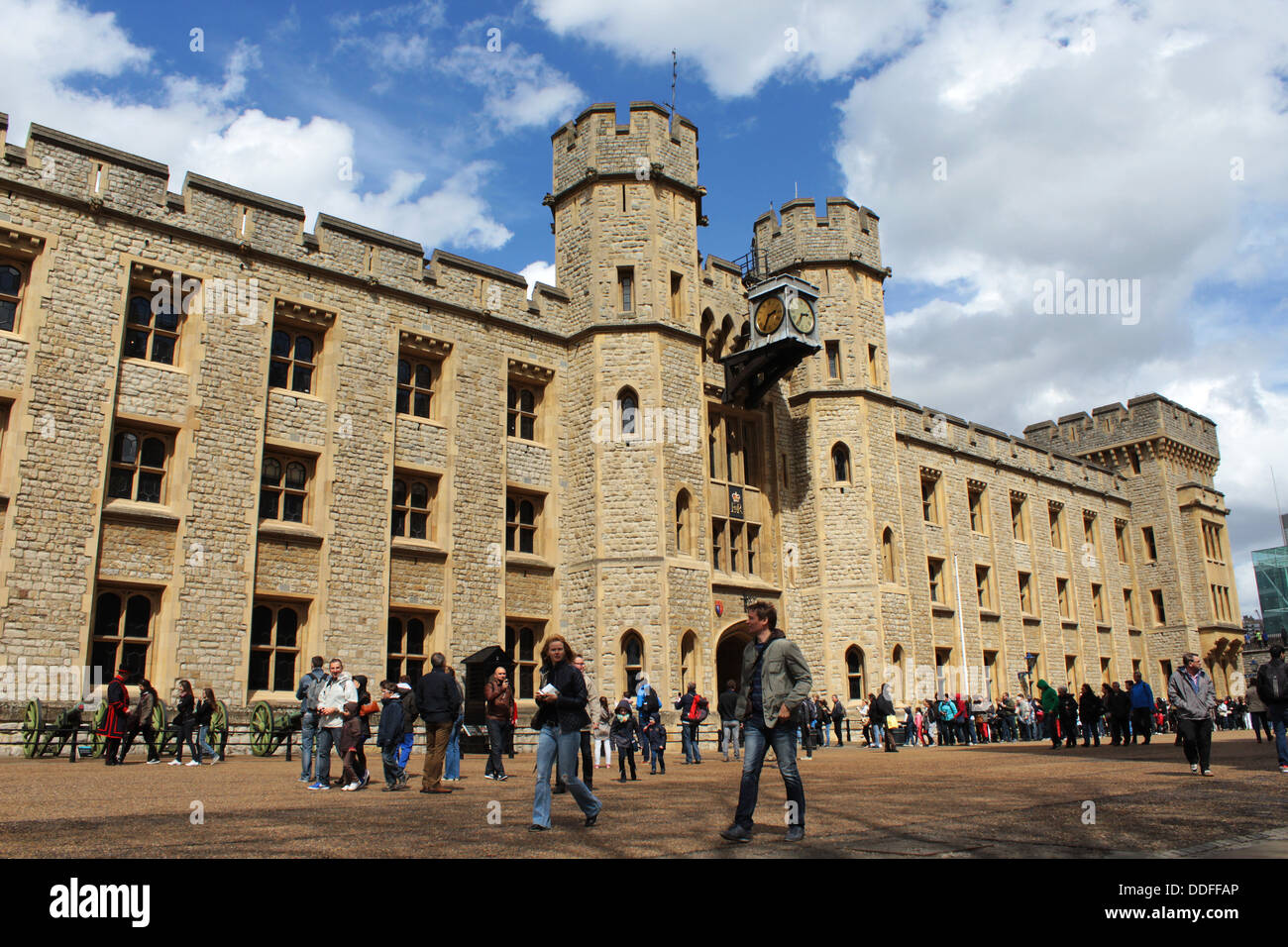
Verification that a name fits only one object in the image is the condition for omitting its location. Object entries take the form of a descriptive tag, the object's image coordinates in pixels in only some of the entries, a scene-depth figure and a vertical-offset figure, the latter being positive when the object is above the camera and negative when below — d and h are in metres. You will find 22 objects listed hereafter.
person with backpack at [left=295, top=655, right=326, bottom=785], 11.41 -0.26
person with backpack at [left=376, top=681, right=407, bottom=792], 10.98 -0.42
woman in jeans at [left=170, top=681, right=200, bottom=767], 14.02 -0.19
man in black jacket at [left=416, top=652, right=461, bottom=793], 10.38 -0.14
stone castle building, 16.55 +5.47
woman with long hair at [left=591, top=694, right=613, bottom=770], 17.77 -0.67
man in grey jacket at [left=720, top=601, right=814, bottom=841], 6.45 -0.09
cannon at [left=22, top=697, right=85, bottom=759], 14.17 -0.30
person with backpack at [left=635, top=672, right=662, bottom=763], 14.99 -0.09
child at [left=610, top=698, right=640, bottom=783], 13.30 -0.54
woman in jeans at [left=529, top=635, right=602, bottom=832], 7.18 -0.19
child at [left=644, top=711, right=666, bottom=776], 14.97 -0.65
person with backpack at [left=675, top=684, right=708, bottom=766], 16.39 -0.37
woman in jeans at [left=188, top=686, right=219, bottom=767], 14.29 -0.15
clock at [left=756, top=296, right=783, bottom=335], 24.11 +9.52
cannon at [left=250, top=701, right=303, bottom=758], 16.23 -0.44
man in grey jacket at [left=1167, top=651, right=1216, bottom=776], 11.35 -0.27
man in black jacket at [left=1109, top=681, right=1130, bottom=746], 19.95 -0.55
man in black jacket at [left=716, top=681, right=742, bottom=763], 15.85 -0.26
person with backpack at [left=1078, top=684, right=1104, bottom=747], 20.55 -0.50
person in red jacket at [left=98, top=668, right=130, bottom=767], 13.51 -0.13
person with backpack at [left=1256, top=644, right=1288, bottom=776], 11.70 -0.14
